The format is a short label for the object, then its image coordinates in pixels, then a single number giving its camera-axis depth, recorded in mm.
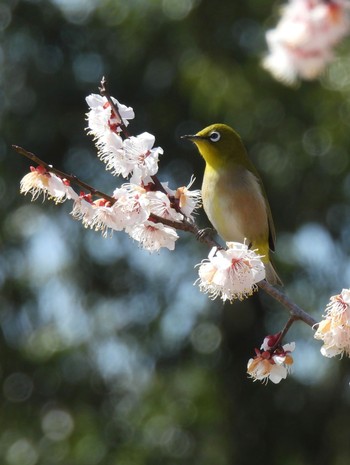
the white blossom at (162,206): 5812
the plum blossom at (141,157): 5863
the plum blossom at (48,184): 5742
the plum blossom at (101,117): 6031
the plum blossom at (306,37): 6055
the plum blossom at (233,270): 5715
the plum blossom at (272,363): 5777
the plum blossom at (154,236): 6051
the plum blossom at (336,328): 5430
